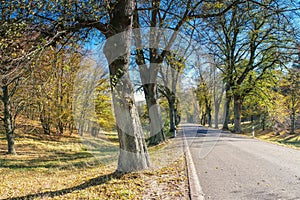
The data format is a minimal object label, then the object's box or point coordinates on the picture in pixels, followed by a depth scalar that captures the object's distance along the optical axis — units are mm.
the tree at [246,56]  15664
